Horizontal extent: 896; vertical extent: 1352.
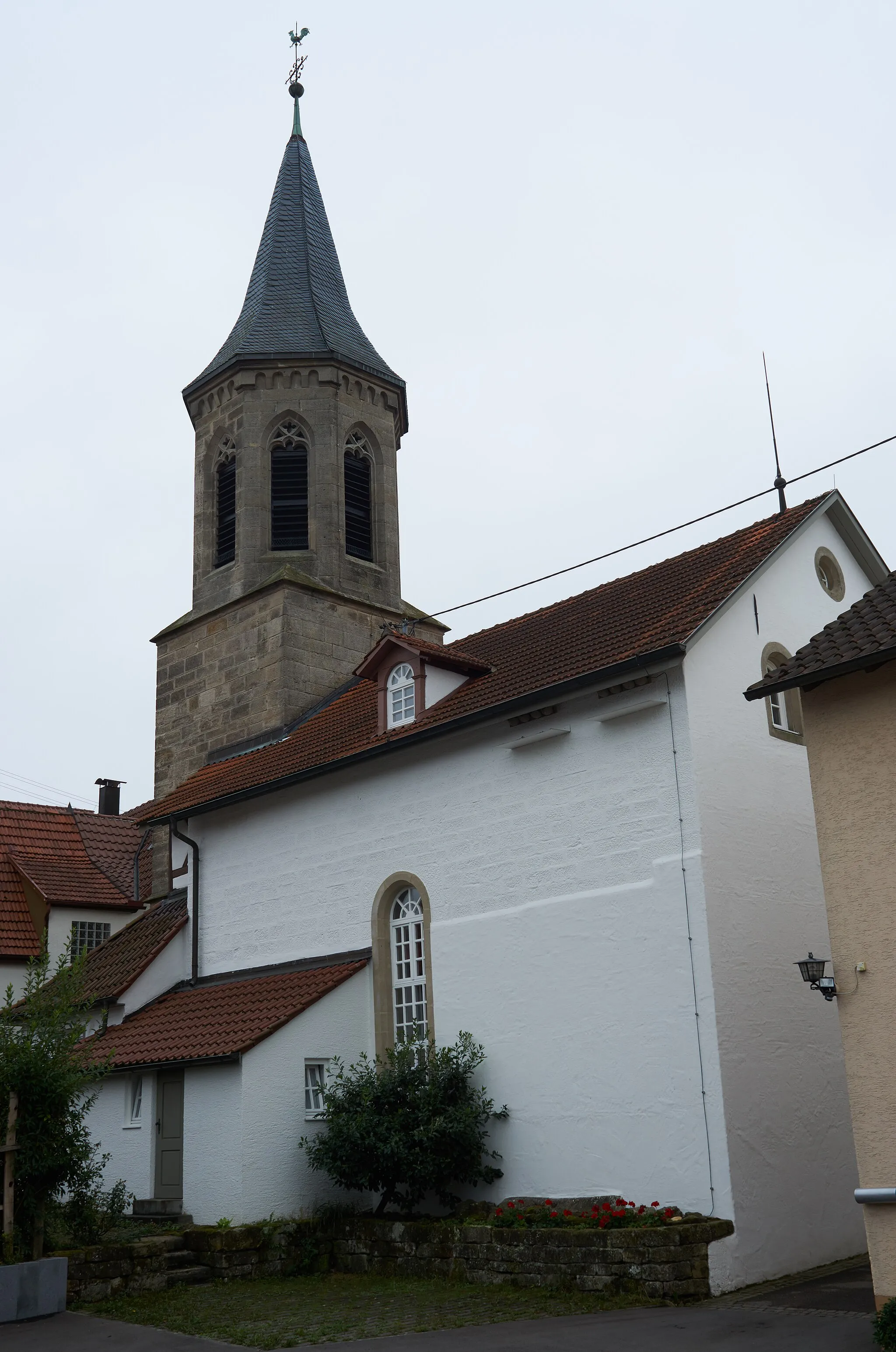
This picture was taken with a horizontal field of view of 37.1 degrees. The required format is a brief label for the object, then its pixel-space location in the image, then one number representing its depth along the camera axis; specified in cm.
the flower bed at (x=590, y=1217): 1368
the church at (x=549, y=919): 1462
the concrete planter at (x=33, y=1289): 1311
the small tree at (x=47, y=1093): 1375
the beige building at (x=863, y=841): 1130
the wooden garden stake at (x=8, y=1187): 1347
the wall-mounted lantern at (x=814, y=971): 1234
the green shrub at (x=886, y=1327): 980
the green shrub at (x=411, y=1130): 1580
